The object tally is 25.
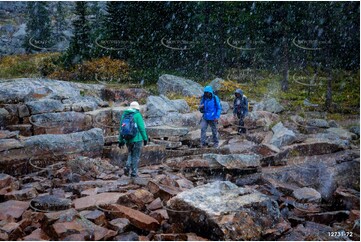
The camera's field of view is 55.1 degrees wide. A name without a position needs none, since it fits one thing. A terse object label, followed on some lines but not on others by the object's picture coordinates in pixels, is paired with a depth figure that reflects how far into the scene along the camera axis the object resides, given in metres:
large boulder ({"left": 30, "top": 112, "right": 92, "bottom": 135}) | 13.16
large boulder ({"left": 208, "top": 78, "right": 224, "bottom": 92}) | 26.02
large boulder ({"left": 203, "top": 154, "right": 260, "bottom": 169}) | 10.09
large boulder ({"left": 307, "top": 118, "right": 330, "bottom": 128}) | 18.64
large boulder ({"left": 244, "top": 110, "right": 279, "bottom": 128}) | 17.75
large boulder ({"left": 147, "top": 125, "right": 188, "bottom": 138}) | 13.42
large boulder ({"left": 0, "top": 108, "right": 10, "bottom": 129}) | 13.01
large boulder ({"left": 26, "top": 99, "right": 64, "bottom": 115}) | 13.64
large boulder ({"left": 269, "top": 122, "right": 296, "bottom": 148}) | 13.75
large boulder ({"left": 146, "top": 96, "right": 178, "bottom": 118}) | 15.84
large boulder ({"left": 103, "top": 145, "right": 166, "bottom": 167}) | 11.43
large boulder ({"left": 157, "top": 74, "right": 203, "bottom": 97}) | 22.70
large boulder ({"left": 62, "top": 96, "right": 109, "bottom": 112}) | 14.93
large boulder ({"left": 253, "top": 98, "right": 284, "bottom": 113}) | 22.12
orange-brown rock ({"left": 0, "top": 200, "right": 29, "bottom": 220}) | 6.32
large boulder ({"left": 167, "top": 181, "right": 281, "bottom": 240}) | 5.96
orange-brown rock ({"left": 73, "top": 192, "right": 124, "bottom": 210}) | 6.75
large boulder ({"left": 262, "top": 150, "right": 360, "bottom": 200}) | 9.81
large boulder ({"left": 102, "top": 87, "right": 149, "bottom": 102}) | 19.92
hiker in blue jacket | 12.20
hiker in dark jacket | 15.54
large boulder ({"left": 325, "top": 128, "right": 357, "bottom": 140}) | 16.19
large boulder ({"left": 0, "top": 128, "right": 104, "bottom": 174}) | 9.71
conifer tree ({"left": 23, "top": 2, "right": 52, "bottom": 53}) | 36.78
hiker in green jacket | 9.05
